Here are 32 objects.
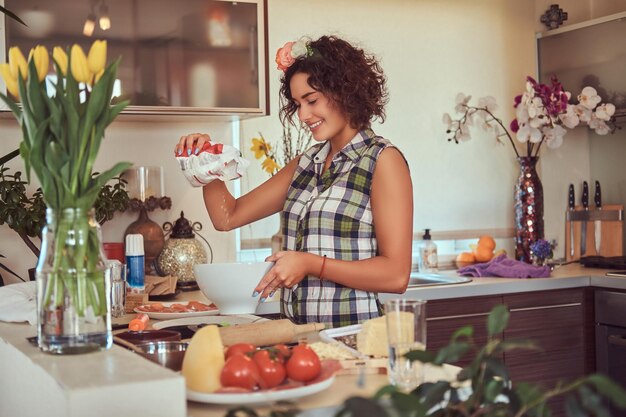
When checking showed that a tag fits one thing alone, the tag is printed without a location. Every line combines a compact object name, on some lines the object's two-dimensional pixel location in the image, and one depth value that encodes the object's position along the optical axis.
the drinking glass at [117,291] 2.54
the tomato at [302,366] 1.36
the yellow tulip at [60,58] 1.46
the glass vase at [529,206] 4.18
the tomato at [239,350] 1.42
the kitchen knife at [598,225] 4.31
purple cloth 3.67
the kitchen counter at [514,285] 3.38
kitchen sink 3.58
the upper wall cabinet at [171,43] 3.16
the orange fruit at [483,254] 4.16
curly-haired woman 2.25
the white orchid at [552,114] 4.07
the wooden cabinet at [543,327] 3.47
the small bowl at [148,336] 1.76
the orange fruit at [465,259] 4.19
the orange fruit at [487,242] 4.17
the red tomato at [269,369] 1.34
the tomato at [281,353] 1.39
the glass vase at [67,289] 1.46
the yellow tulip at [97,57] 1.44
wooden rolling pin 1.76
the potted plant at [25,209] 3.09
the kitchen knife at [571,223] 4.41
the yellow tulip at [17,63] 1.47
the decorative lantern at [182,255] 3.45
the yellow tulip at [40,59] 1.46
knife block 4.25
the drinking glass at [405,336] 1.42
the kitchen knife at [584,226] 4.35
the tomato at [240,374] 1.32
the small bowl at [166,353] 1.50
